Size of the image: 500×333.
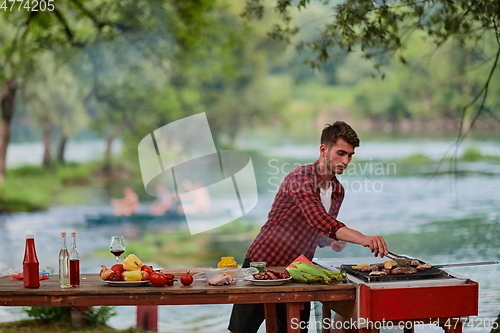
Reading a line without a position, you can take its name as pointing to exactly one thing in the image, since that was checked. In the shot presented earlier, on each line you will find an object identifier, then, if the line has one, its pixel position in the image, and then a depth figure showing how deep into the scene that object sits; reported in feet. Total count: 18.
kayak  67.21
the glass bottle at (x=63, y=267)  22.33
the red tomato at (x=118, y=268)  23.01
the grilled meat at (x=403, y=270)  22.94
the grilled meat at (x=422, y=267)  23.38
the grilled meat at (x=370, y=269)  23.36
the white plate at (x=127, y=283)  22.40
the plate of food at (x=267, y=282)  22.47
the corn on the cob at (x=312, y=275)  22.56
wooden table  21.88
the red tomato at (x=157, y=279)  22.31
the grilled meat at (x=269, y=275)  22.67
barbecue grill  21.63
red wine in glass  23.21
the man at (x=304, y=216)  24.54
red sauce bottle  22.27
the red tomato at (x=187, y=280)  22.53
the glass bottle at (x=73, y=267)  22.35
